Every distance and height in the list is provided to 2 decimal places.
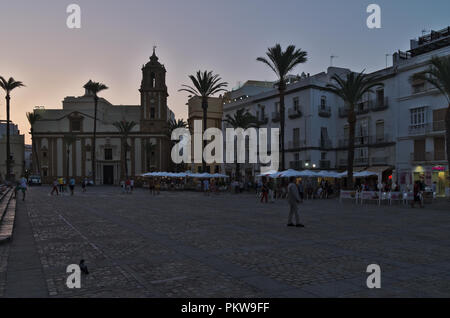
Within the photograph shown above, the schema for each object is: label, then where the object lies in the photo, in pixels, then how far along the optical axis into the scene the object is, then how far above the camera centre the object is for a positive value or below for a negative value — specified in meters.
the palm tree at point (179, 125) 71.81 +7.69
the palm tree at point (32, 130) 75.56 +7.34
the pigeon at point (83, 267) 6.09 -1.52
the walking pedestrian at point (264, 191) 24.76 -1.51
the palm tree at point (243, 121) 46.44 +5.47
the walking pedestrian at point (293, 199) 12.17 -0.99
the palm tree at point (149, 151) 74.31 +3.14
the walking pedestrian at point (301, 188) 26.17 -1.45
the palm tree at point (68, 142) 74.50 +5.02
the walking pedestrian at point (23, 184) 22.94 -0.91
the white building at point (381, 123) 33.00 +4.24
